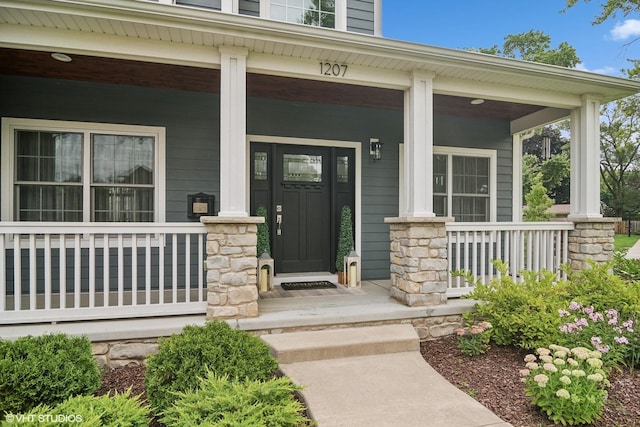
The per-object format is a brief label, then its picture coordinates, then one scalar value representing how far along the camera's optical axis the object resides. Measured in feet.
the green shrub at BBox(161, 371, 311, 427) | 6.23
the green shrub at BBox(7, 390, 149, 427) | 5.74
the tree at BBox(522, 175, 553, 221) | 35.53
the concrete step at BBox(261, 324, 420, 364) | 10.24
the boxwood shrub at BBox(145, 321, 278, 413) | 7.65
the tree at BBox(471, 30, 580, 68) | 63.52
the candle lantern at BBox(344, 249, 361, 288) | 16.67
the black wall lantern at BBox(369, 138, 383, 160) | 18.61
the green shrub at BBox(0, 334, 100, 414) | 7.22
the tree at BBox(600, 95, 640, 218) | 62.69
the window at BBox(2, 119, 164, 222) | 14.66
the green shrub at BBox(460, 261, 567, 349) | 11.05
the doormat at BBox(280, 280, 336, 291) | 16.13
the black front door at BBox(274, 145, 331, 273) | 17.98
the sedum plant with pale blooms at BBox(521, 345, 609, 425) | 7.68
